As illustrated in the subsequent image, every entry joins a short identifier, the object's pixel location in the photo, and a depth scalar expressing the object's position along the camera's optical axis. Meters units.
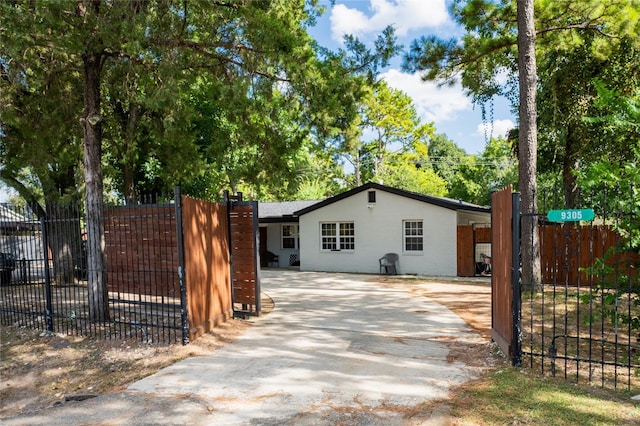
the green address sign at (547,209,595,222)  4.36
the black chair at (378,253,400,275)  16.44
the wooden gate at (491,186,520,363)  4.93
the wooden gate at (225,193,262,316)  7.88
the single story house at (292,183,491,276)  15.88
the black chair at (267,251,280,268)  21.02
